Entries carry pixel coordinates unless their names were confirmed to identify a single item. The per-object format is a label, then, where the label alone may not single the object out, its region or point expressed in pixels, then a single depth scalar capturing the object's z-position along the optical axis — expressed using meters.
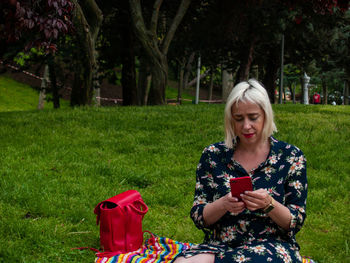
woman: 2.90
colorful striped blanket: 3.58
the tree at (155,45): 13.09
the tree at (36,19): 6.18
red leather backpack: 3.88
